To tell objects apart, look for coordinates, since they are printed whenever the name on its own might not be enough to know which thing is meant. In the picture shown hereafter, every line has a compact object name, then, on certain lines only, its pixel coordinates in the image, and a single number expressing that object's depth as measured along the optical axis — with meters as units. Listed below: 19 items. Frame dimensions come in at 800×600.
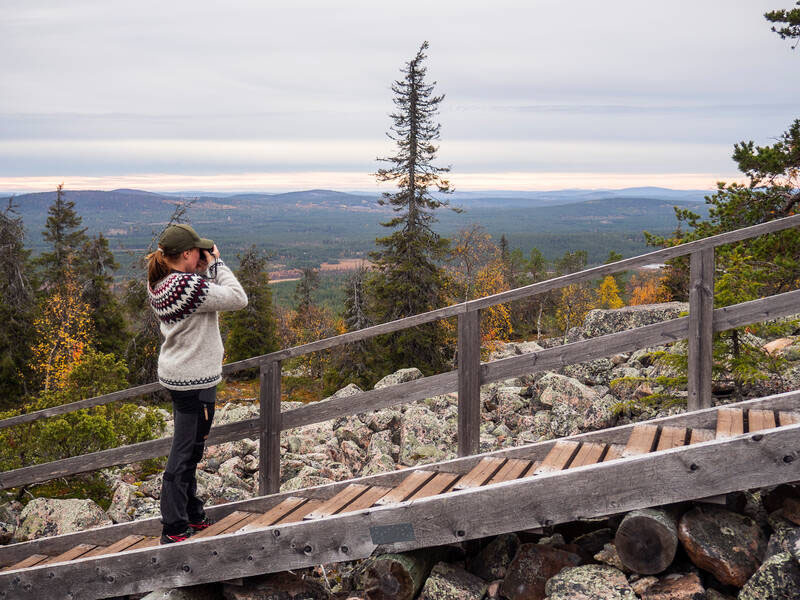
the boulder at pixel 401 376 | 15.19
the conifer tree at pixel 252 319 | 41.53
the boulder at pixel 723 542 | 3.43
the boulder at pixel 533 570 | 3.81
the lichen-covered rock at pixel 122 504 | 7.75
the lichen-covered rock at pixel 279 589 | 4.32
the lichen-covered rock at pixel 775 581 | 3.19
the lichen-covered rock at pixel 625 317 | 14.63
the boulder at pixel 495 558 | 4.12
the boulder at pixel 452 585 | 3.90
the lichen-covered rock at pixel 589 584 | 3.50
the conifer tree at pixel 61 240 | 39.38
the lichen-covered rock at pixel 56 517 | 7.30
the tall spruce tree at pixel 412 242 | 27.20
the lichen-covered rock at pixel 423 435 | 8.88
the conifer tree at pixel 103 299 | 36.05
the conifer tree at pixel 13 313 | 32.62
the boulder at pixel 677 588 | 3.40
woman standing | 4.32
